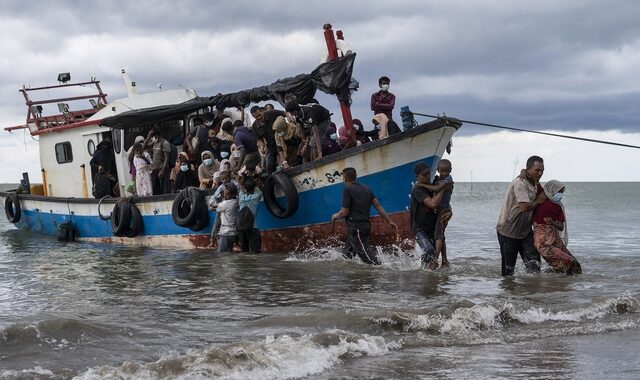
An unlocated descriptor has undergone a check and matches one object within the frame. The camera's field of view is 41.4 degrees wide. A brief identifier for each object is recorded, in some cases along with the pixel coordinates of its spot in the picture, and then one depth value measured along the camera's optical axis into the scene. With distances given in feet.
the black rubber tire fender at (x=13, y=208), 73.34
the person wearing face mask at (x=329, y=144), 46.42
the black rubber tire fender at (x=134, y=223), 55.77
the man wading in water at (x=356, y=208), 37.99
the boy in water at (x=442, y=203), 34.86
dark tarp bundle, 46.39
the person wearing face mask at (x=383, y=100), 45.80
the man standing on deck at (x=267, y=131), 47.32
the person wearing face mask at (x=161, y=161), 54.75
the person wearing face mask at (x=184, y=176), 52.78
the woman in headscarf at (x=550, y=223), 32.14
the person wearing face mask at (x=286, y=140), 45.62
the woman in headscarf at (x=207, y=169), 51.03
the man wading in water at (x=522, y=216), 31.81
